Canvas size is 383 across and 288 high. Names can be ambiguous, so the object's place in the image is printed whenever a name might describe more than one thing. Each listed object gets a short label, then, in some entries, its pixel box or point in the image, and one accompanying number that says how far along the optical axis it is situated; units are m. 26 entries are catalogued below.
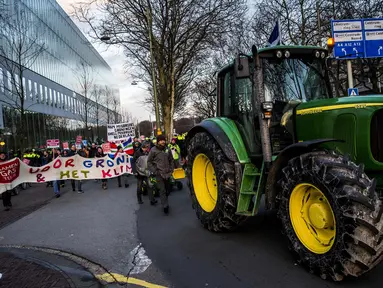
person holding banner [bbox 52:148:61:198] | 11.84
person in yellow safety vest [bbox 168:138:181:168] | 15.42
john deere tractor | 3.55
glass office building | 29.25
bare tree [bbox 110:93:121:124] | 54.36
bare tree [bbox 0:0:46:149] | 25.12
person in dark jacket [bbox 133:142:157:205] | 9.40
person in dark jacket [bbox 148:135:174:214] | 8.05
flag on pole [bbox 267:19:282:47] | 6.11
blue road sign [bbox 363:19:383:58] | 11.45
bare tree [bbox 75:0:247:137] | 20.30
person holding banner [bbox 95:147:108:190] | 16.03
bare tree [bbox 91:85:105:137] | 53.98
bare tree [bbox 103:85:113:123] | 59.13
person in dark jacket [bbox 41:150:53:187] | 17.76
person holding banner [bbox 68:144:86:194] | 14.44
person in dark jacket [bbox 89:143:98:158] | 16.53
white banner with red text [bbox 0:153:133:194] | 10.73
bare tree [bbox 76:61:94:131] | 54.77
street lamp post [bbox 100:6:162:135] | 19.34
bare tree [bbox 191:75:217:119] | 36.29
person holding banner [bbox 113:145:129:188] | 13.62
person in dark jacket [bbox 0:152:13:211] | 10.20
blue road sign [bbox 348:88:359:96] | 8.39
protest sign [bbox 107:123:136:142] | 18.80
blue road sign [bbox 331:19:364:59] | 11.19
